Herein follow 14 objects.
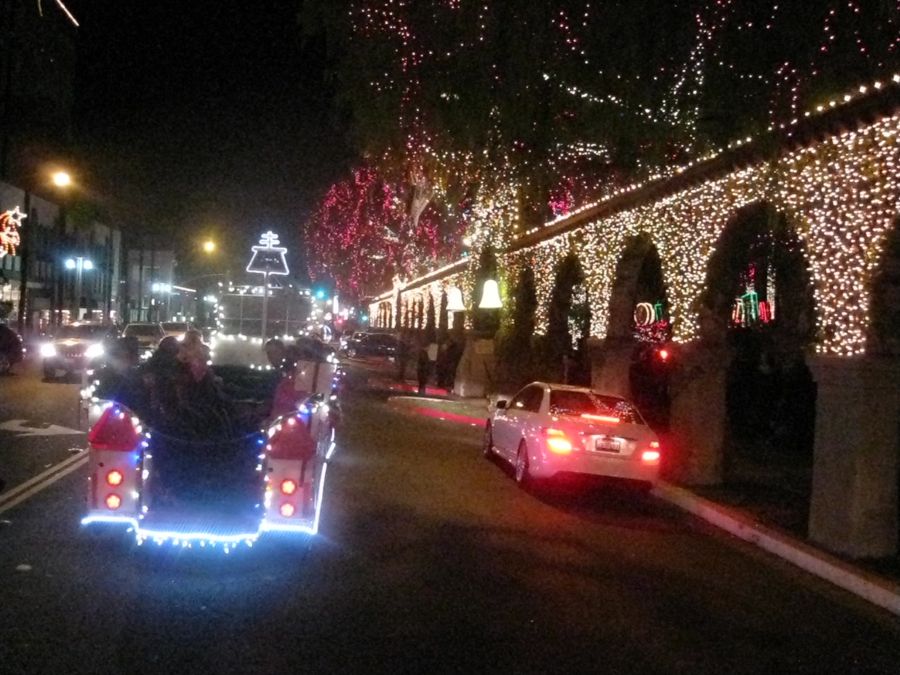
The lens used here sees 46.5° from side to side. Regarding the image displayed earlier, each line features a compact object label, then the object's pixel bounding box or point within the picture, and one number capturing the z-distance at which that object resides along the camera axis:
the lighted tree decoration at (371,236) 48.16
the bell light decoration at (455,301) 35.56
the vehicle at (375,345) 46.06
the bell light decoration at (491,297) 27.59
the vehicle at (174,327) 36.79
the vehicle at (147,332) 31.48
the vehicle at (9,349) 27.16
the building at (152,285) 83.06
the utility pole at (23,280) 41.41
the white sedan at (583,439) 13.59
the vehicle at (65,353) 27.89
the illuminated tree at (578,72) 9.97
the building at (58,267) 52.09
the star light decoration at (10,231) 43.56
